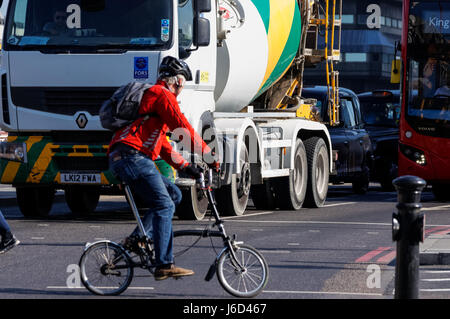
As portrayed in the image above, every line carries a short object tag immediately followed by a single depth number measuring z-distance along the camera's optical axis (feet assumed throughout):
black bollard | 45.29
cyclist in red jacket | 53.67
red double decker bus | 132.87
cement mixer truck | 90.63
